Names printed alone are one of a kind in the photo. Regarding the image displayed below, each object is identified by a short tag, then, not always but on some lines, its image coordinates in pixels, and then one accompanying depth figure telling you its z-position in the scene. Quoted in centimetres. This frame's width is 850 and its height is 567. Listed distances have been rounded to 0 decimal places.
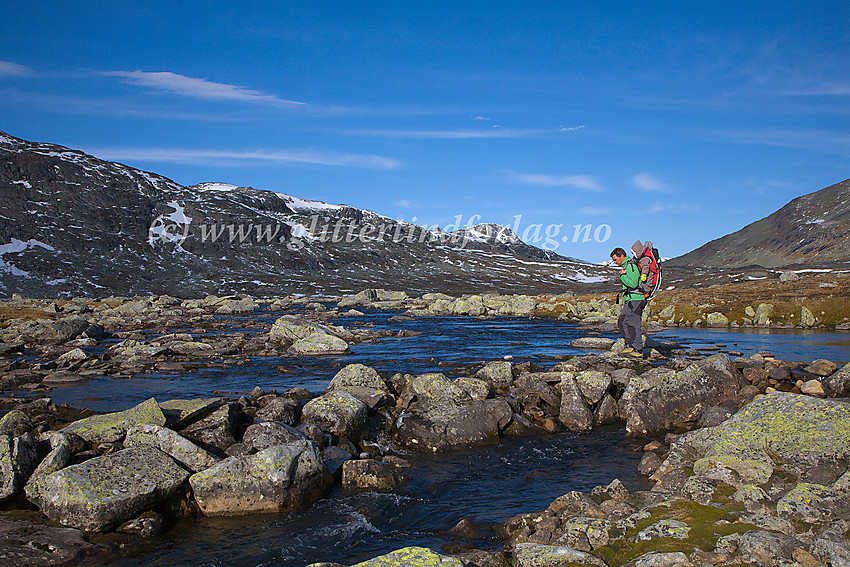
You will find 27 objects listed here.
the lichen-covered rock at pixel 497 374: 1850
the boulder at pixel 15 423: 1255
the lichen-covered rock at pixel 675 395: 1521
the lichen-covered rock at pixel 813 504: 732
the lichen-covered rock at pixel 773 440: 923
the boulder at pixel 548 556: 702
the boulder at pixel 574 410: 1577
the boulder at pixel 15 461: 1008
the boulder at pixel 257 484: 1038
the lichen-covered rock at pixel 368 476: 1170
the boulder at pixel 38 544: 853
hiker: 1798
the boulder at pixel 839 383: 1604
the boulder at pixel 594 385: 1680
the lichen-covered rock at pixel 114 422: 1202
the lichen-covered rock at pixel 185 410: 1277
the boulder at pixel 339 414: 1414
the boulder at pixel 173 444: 1112
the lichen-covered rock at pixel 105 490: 938
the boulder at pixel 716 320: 4422
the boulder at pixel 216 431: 1270
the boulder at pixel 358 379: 1741
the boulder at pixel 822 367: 1866
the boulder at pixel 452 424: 1420
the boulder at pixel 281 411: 1471
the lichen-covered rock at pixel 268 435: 1206
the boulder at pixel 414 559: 673
